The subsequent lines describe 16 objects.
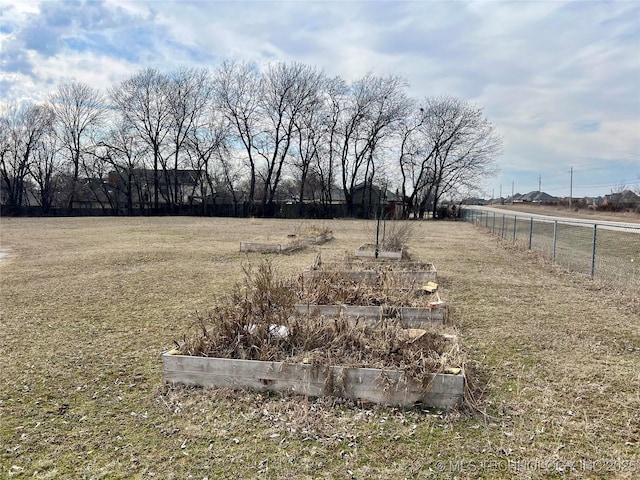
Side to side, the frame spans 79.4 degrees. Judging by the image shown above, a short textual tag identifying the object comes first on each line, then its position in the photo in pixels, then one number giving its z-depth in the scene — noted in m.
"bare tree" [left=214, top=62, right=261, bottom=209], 34.00
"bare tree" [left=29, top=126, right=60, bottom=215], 35.50
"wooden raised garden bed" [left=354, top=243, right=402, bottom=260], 9.91
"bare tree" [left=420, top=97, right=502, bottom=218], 34.53
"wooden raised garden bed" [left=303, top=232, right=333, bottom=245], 13.30
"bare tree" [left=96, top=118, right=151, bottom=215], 34.28
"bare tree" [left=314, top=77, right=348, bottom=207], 34.28
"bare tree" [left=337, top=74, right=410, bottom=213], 34.12
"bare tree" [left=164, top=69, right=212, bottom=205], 34.44
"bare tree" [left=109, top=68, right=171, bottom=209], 34.03
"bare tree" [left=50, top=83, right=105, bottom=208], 34.59
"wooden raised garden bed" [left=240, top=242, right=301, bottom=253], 11.24
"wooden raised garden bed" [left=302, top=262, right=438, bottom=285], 5.68
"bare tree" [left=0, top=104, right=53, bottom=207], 34.34
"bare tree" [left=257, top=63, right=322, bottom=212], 33.69
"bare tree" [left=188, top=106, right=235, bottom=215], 34.59
